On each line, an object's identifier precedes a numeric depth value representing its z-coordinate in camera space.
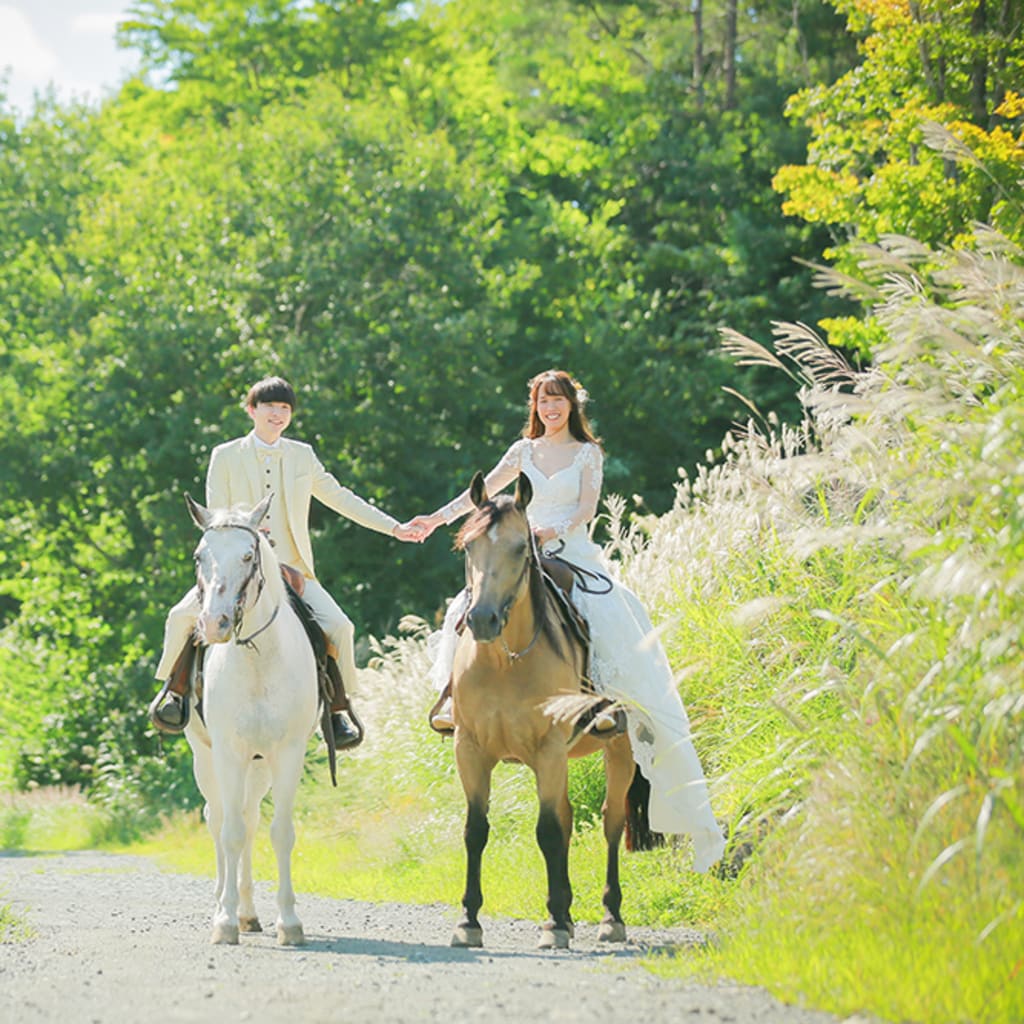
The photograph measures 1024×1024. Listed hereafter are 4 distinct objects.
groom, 21.06
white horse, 18.83
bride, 20.41
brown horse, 18.44
